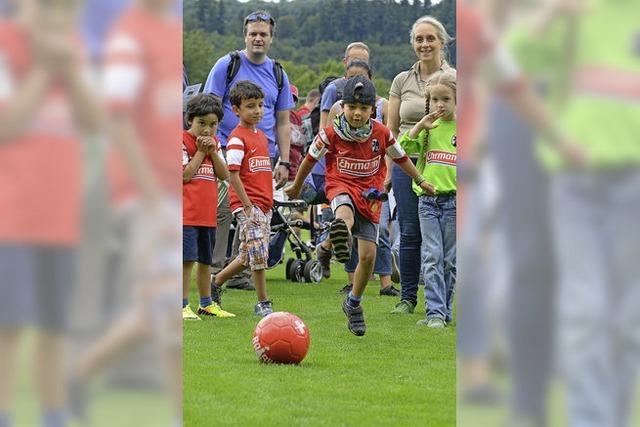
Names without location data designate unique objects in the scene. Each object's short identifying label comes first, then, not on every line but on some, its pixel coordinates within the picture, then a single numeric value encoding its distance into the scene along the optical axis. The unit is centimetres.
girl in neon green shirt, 1762
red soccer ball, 1413
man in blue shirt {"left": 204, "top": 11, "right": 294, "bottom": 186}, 2055
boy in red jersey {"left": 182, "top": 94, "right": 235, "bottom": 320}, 1805
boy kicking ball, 1716
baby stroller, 2575
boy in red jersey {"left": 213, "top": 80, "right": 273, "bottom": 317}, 1841
